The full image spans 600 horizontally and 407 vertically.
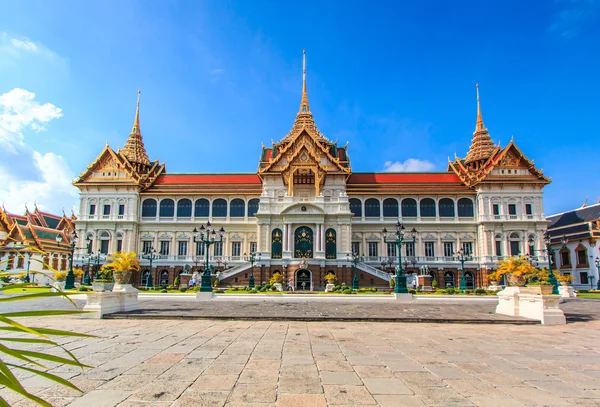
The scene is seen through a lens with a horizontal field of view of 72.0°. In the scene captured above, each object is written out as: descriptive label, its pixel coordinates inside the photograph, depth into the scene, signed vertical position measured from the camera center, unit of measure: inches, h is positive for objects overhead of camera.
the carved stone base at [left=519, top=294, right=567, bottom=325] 576.1 -50.6
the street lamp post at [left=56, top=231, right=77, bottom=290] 1296.5 -26.2
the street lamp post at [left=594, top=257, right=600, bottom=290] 1726.1 +50.9
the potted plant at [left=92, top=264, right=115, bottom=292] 633.6 -16.4
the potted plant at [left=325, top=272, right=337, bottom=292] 1354.6 -30.5
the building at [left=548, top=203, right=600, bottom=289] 1927.9 +134.2
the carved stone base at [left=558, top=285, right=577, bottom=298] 1311.5 -57.1
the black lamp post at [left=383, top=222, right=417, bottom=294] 1010.1 -25.8
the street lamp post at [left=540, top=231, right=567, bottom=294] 1075.8 -11.3
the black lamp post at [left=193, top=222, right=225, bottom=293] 1001.5 -24.2
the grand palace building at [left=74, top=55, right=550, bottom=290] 1750.7 +266.7
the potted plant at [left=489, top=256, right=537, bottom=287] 727.4 +3.2
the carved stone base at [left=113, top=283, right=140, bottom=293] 680.4 -25.6
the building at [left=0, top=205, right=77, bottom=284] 2111.2 +232.3
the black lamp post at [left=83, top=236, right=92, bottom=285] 1640.1 -9.9
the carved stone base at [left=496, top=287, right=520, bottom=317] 657.0 -45.4
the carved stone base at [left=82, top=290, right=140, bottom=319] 594.5 -45.4
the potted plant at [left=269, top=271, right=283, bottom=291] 1429.6 -27.6
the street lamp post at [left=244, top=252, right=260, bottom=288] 1547.5 +16.0
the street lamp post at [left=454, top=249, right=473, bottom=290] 1784.4 +75.8
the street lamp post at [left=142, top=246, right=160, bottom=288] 1811.9 +73.4
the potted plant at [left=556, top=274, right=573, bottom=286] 1489.9 -22.1
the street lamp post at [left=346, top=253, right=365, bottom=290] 1429.6 +49.3
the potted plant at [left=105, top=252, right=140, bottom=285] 725.9 -0.4
